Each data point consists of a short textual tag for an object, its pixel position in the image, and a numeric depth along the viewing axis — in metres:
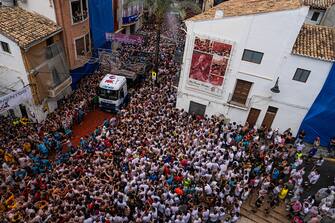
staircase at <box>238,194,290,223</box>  14.98
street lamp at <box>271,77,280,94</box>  18.14
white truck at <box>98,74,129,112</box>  22.42
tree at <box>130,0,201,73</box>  22.39
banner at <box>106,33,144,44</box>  24.86
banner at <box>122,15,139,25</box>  32.09
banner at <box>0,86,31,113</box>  17.17
